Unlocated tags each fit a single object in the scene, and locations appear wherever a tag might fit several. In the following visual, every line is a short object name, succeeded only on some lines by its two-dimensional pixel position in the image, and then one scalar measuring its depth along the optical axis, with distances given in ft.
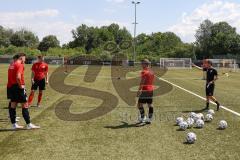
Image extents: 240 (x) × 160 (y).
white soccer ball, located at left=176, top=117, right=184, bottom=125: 27.93
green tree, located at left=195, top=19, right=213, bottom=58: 327.02
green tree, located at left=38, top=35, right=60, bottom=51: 343.03
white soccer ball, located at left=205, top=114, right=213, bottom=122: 29.77
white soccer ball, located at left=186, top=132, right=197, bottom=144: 22.74
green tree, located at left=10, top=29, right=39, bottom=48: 319.27
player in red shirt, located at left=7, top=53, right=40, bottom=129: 26.29
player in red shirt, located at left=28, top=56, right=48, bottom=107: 37.51
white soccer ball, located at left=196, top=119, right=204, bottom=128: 27.22
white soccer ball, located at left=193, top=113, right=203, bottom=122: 28.73
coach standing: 36.27
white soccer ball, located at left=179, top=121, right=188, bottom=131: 26.65
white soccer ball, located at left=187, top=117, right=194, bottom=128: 27.38
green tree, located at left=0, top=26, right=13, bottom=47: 310.73
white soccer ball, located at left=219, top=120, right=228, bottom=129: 26.94
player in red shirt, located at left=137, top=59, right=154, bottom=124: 28.92
